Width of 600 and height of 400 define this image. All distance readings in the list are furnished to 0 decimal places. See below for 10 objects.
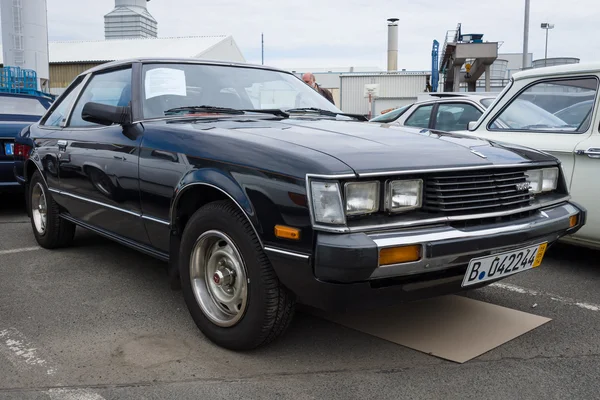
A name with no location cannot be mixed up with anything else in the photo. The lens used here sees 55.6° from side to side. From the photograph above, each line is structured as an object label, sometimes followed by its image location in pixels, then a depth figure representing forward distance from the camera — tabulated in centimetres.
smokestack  4197
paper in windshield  361
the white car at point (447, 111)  698
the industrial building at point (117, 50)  3800
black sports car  231
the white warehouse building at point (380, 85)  3238
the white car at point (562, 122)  400
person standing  704
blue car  634
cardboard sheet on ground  289
